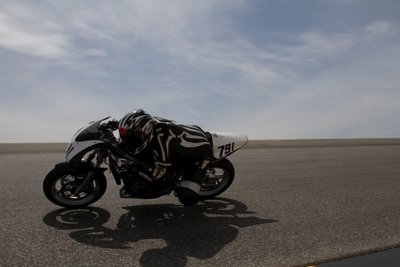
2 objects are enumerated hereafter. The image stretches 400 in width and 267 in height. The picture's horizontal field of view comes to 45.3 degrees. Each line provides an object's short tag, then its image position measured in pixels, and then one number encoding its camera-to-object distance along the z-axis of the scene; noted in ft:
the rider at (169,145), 21.76
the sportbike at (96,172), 21.88
